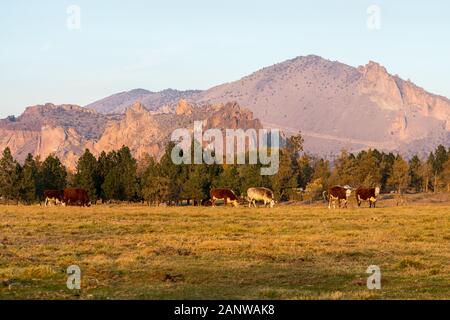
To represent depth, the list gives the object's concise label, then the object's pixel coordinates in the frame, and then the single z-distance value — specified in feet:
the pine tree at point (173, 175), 277.03
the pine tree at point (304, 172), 344.28
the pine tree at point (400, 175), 341.41
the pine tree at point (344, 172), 334.44
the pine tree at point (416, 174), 377.09
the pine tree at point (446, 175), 353.26
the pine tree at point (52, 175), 275.80
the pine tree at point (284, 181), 299.79
